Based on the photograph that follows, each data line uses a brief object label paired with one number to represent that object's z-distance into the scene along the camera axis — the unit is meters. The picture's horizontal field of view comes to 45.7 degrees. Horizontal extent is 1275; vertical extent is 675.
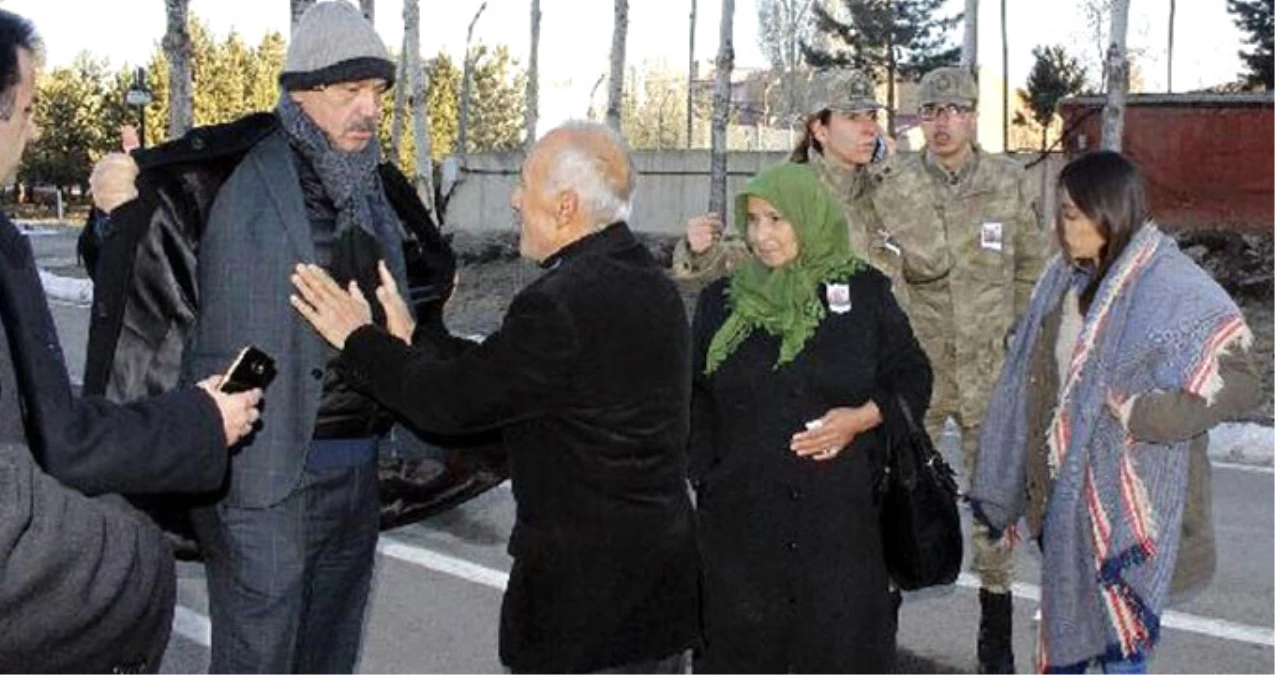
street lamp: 24.28
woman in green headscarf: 4.03
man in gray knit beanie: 3.32
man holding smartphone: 2.01
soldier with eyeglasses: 5.49
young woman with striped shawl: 3.80
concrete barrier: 33.62
